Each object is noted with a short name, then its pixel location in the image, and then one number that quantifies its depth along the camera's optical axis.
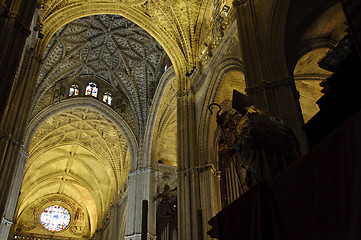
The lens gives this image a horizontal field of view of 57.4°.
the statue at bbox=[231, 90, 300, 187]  3.59
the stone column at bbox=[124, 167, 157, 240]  14.53
